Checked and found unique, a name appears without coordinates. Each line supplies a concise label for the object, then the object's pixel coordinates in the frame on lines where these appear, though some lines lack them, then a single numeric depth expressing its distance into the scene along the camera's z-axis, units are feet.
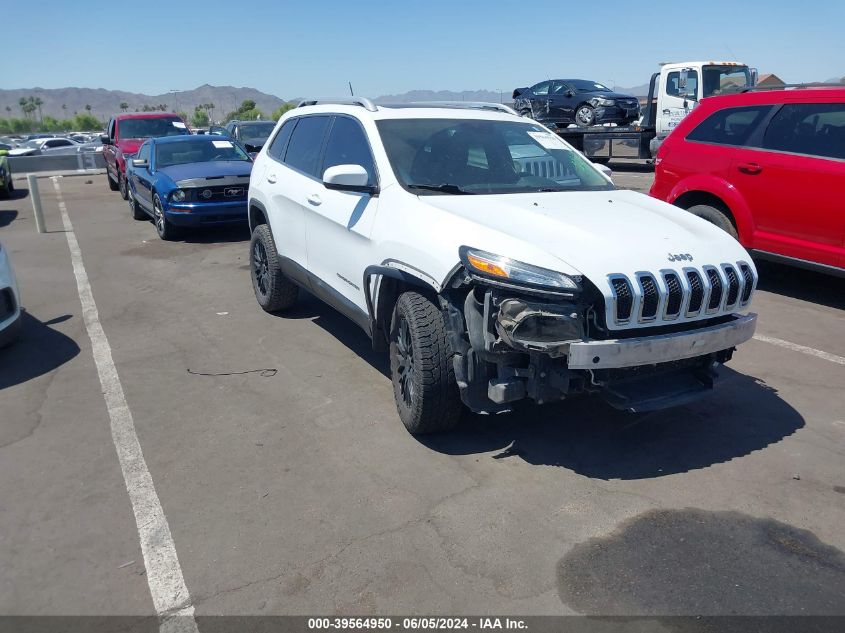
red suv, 20.98
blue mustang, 34.24
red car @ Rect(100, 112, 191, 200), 51.34
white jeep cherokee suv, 11.35
